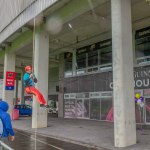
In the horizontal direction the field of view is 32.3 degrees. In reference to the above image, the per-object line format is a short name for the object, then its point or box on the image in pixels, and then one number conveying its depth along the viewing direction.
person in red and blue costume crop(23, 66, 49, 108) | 10.36
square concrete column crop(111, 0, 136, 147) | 10.48
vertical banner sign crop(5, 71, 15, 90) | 23.75
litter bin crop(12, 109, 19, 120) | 24.38
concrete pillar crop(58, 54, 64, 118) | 26.66
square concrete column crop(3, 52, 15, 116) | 24.27
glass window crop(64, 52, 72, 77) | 25.93
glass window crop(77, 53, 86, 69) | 24.00
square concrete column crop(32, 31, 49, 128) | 17.12
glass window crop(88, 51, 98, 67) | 22.58
